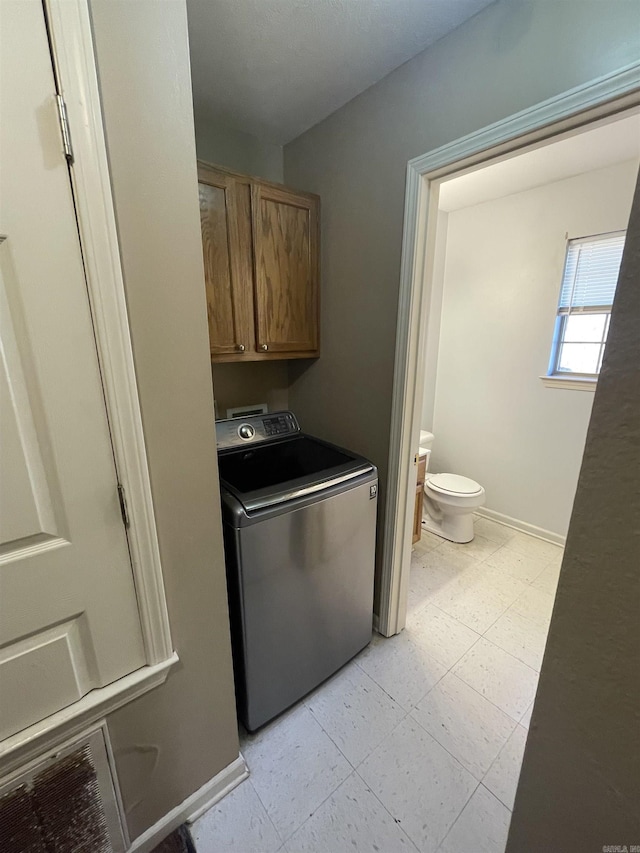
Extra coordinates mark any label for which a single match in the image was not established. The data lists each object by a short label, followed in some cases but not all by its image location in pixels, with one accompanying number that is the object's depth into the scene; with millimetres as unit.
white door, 588
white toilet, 2488
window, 2184
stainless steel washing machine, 1212
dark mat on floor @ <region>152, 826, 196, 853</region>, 1062
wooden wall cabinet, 1418
